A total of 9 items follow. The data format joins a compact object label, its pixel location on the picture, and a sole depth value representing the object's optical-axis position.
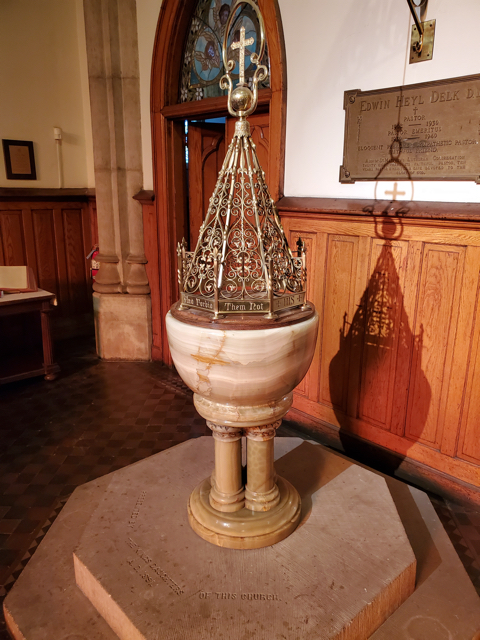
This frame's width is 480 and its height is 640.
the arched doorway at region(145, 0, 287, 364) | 3.34
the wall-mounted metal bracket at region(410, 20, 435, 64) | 2.36
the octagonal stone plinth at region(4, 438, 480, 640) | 1.71
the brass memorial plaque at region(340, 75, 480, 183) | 2.33
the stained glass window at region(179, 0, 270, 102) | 3.54
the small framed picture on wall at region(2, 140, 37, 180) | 4.86
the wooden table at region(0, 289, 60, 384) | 3.96
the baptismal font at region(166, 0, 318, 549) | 1.68
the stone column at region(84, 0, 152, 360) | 4.23
